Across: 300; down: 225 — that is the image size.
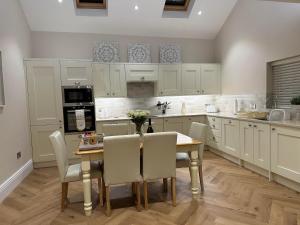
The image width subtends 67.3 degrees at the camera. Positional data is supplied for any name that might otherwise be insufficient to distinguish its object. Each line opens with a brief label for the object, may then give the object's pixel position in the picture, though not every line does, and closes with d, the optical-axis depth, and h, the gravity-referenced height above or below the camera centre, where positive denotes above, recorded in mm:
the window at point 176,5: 4895 +2100
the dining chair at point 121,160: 2344 -626
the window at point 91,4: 4543 +2015
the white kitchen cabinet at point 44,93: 4191 +216
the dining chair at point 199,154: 2939 -732
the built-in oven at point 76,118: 4352 -284
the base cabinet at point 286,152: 2842 -716
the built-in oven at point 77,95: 4320 +161
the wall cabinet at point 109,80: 4703 +479
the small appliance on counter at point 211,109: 5332 -210
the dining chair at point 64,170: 2510 -804
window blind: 3621 +294
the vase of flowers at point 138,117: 2779 -185
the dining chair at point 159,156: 2475 -620
